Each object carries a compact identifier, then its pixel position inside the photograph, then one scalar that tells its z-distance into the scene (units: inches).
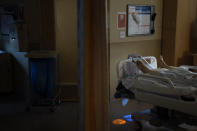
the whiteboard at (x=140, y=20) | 165.6
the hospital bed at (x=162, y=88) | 98.0
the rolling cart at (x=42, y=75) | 149.0
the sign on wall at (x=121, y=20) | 159.8
